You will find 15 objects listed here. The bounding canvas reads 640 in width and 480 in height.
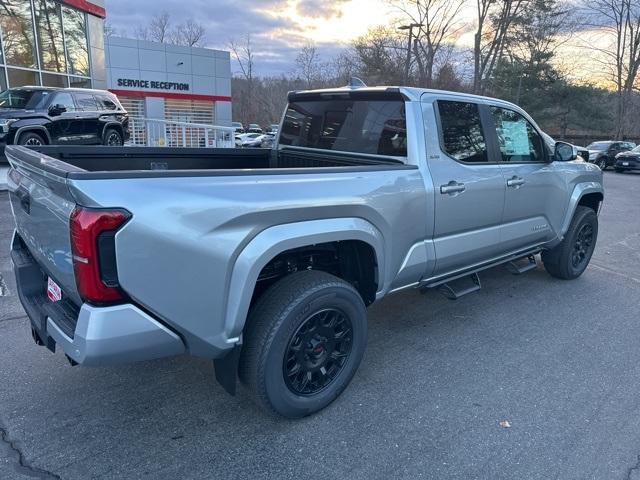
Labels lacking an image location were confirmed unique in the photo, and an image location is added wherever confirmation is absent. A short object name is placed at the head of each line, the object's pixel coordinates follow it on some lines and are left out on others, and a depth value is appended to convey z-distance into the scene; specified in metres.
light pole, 34.67
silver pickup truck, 2.13
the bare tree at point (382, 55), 39.38
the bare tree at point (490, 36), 36.94
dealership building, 16.09
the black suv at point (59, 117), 10.82
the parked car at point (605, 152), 23.30
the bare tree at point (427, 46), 38.75
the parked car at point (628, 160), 20.98
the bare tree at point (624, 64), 34.62
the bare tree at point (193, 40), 64.50
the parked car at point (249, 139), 32.75
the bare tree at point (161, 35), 63.53
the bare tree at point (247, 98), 68.88
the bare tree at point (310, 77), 57.16
